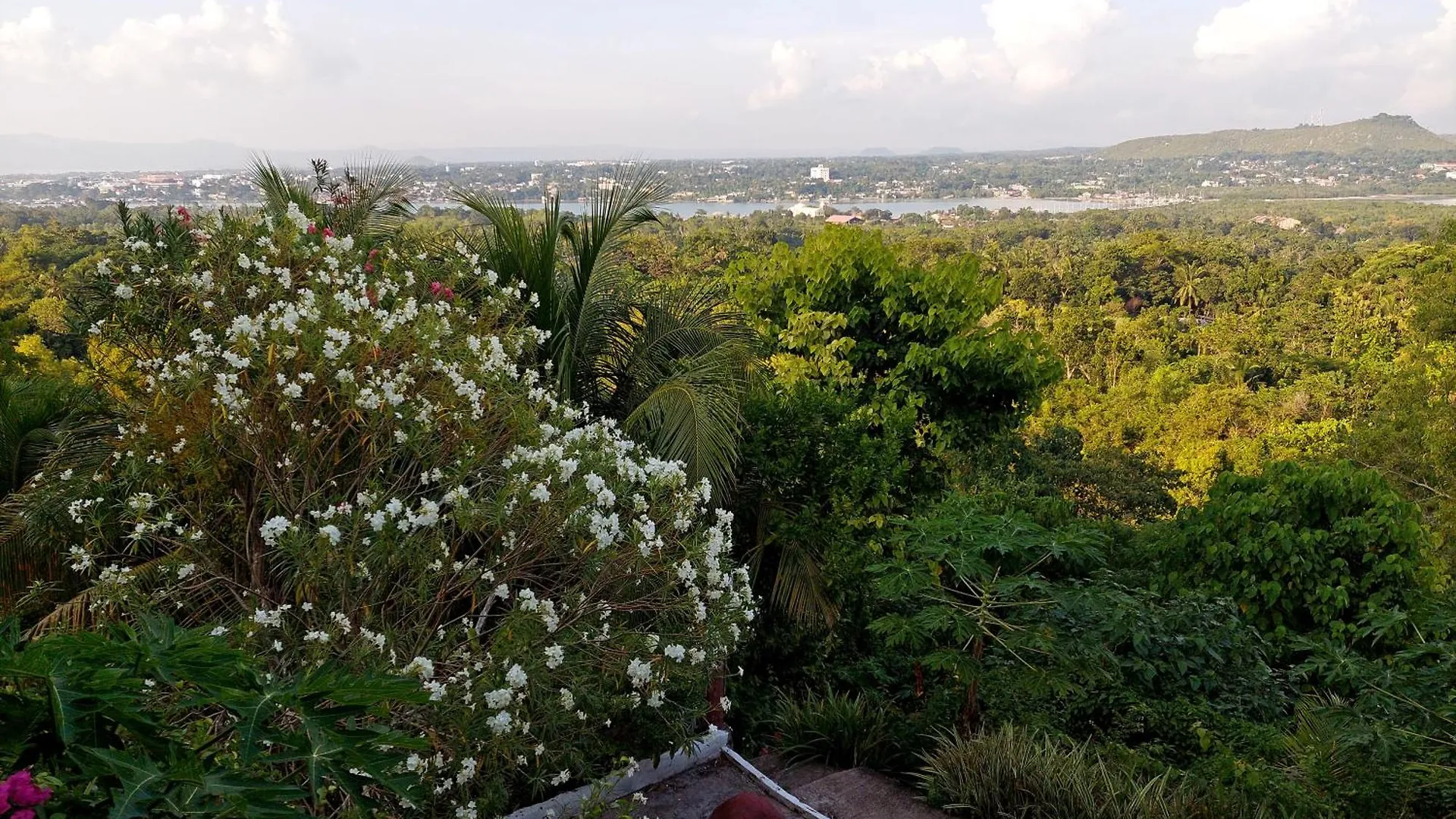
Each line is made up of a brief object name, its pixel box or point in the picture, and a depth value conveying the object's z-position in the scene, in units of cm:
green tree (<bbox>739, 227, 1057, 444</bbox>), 795
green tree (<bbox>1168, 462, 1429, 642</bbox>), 634
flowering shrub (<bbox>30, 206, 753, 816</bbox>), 304
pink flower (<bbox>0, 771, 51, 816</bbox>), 132
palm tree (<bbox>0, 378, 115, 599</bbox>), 444
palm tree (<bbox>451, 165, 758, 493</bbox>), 547
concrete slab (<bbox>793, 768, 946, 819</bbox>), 415
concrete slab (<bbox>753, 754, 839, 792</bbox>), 476
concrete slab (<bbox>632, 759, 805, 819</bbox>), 382
